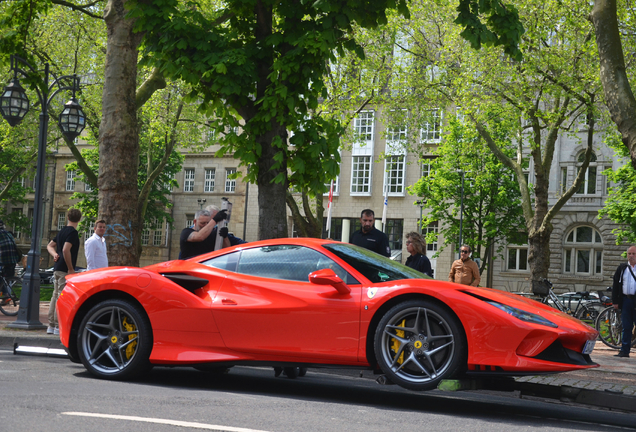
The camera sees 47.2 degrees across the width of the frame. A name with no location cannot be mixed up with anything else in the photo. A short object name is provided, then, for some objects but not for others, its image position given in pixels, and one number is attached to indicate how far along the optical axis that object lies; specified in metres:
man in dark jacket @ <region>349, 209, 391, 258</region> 10.38
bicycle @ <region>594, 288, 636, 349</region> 15.42
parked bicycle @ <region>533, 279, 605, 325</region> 20.06
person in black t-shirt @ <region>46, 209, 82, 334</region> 11.39
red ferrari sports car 5.81
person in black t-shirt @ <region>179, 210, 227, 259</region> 9.79
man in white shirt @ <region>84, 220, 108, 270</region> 10.94
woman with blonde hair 10.94
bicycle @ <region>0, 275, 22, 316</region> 16.48
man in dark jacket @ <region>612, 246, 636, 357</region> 13.19
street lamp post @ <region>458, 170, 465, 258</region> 41.69
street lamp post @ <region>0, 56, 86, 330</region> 12.25
